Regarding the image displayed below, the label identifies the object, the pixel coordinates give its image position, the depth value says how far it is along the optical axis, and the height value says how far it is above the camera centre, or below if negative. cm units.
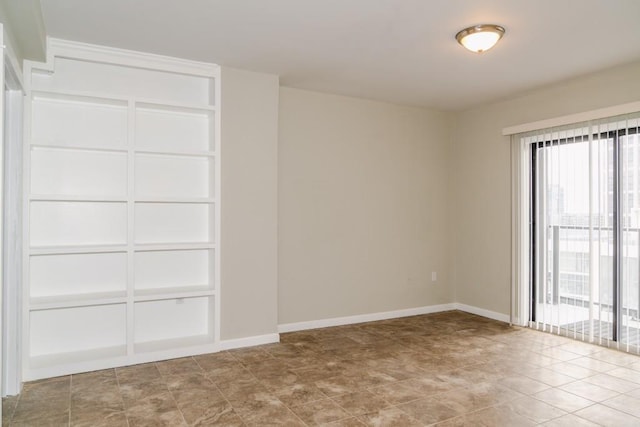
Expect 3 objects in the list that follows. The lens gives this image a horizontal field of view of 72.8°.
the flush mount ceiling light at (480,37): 312 +133
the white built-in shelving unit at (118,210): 351 +7
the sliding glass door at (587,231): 391 -13
